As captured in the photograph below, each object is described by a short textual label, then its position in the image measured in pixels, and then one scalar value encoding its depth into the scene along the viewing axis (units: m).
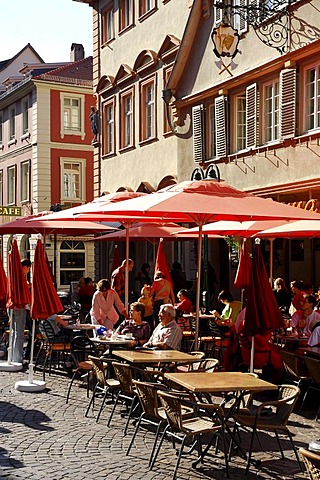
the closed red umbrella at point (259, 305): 10.46
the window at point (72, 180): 42.10
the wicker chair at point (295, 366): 10.15
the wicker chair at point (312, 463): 4.93
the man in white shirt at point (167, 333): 11.09
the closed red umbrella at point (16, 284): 13.90
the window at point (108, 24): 30.00
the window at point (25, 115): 43.06
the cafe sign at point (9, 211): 31.78
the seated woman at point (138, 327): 11.93
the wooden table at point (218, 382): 7.58
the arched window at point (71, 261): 42.09
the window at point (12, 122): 45.06
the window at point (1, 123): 47.47
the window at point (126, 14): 28.23
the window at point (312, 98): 17.75
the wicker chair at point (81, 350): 11.52
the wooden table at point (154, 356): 9.62
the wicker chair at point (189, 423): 7.43
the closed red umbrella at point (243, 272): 14.84
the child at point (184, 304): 16.55
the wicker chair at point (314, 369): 9.54
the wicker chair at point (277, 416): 7.67
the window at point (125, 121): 28.41
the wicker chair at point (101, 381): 9.78
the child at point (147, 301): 15.77
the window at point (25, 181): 42.94
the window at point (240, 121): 21.37
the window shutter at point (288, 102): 18.30
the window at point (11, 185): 45.31
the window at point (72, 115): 42.09
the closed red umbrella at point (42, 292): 12.39
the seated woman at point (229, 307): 14.95
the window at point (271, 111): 19.48
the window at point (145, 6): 26.66
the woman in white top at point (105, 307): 14.30
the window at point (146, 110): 26.69
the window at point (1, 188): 47.75
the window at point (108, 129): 29.84
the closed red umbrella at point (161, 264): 18.11
